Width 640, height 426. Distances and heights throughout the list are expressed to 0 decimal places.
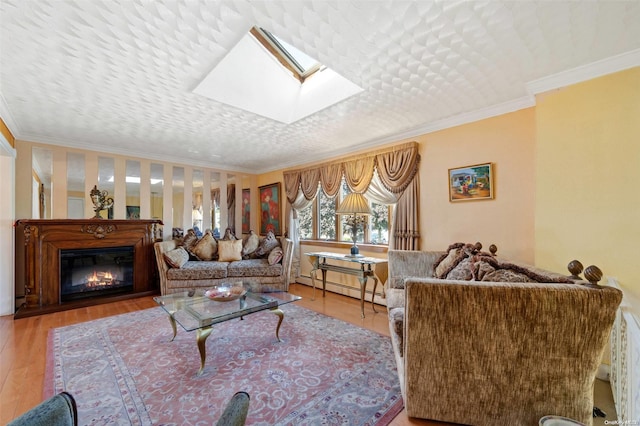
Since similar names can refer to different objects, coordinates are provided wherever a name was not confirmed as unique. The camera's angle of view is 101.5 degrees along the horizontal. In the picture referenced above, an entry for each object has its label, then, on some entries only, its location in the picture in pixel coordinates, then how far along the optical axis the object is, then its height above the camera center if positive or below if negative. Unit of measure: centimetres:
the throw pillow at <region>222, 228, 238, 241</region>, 491 -37
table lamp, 358 +12
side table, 342 -75
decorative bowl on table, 257 -78
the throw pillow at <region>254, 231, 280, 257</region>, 486 -55
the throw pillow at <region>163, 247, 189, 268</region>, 413 -66
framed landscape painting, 289 +35
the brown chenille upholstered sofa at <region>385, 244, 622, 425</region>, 130 -72
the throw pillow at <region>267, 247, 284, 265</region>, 452 -70
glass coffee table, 213 -89
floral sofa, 413 -78
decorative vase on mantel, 413 +28
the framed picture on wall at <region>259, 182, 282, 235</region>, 567 +15
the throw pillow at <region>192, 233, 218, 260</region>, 469 -57
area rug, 168 -126
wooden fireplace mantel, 355 -45
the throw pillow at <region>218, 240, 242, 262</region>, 471 -62
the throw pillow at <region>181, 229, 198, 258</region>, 469 -44
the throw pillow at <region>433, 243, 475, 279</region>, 232 -43
